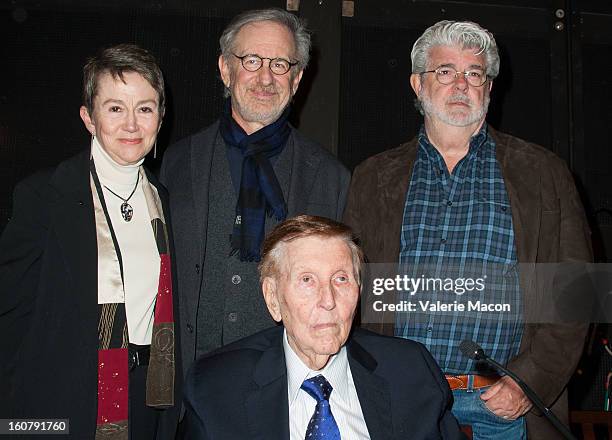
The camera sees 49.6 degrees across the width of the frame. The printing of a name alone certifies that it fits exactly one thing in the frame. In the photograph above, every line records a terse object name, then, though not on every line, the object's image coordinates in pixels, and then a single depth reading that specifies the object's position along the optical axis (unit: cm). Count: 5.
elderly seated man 168
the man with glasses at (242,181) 225
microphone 141
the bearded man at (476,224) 215
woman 198
